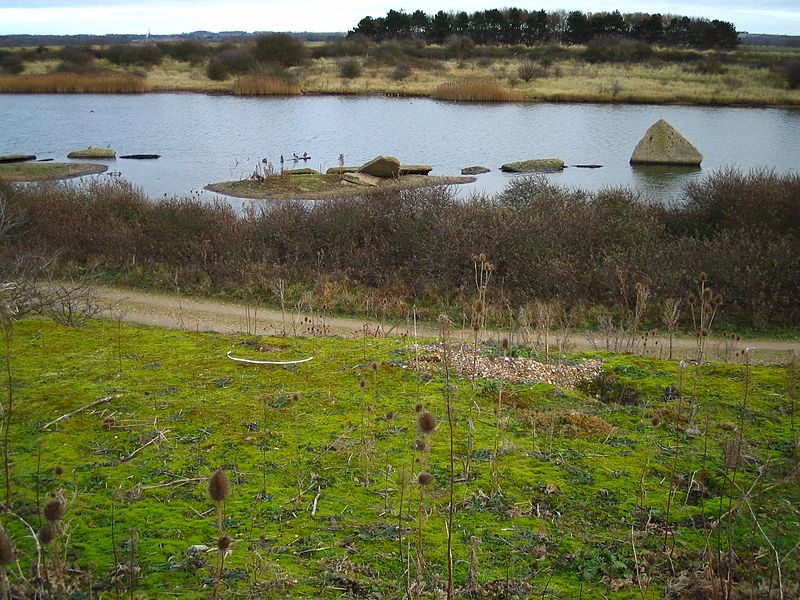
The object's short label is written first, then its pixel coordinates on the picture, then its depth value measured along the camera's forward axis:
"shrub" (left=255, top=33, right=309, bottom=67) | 69.56
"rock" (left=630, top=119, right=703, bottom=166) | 31.16
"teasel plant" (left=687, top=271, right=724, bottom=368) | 12.83
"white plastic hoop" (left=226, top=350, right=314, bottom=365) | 6.26
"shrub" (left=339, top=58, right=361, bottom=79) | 66.88
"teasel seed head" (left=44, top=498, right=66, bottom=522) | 2.38
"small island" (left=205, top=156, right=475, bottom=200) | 26.19
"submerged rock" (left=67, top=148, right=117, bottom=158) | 33.22
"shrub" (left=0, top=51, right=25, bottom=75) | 66.31
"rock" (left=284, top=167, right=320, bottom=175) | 29.08
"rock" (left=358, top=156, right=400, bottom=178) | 27.86
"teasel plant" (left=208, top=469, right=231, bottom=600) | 2.42
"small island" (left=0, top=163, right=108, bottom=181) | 28.53
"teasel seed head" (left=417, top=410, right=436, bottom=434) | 2.62
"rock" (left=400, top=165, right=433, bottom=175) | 29.64
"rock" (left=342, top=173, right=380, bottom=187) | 27.34
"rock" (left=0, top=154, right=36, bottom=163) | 32.00
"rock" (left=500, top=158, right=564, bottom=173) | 30.42
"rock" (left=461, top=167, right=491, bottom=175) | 30.02
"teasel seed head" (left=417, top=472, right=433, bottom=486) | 2.66
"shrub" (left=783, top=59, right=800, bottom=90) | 56.00
